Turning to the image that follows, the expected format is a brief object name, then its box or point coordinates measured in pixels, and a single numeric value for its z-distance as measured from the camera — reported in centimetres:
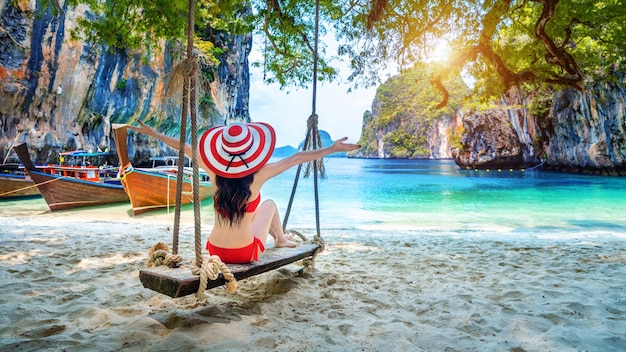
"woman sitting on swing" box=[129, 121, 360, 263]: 210
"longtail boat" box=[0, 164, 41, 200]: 1209
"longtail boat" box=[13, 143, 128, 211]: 939
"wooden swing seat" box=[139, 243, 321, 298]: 179
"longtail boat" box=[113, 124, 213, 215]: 930
